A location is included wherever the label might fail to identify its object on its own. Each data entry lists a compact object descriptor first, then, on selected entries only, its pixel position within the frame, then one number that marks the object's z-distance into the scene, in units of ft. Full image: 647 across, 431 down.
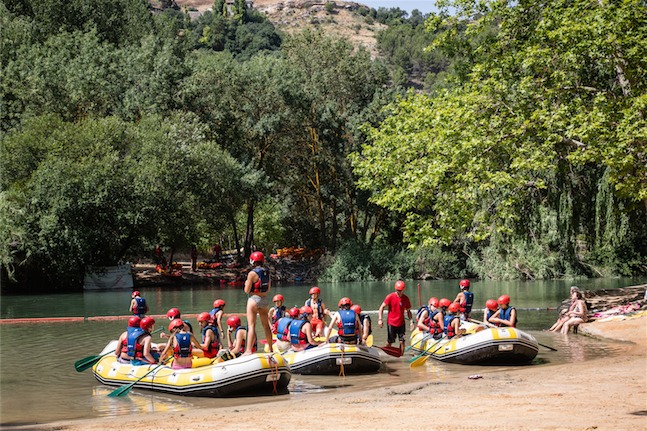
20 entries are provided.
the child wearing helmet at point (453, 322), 56.85
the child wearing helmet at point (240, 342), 47.78
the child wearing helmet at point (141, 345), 49.08
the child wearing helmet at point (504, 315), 57.16
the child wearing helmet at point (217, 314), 52.47
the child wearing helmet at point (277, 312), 56.08
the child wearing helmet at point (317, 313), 56.85
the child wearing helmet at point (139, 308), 54.75
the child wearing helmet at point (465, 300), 62.85
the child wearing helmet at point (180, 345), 46.57
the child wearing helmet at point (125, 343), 49.47
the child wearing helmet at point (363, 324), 53.36
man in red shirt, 57.62
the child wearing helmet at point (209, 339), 48.75
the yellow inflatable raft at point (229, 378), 44.21
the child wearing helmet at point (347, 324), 51.65
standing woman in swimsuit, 44.42
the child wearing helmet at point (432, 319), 58.18
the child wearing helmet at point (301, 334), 53.16
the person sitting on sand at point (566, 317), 72.13
